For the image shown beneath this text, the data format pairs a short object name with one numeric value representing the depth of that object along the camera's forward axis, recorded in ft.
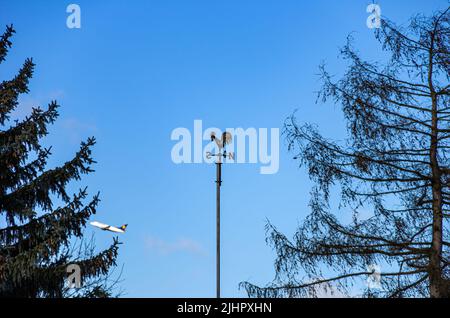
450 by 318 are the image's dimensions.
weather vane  51.58
